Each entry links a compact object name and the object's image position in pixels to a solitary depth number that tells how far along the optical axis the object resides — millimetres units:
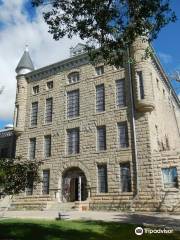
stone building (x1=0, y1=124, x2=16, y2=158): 25101
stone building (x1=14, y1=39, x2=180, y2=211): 15745
